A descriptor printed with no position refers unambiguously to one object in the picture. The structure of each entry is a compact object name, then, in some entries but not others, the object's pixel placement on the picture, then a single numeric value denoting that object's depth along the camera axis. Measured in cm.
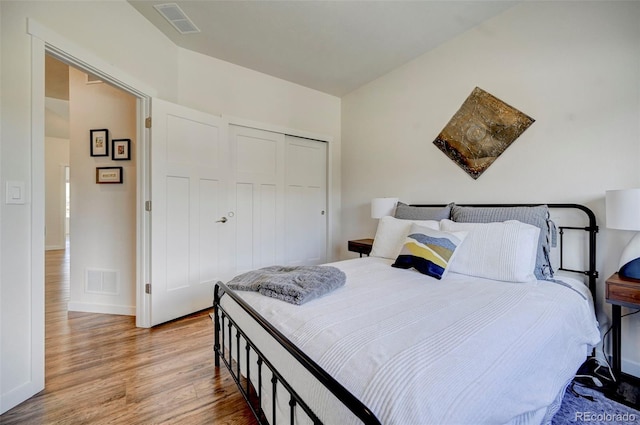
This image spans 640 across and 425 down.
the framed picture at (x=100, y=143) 281
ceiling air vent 225
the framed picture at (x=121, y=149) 279
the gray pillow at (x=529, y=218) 184
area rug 140
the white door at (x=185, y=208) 248
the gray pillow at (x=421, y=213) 242
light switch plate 146
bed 76
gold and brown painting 231
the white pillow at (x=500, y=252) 171
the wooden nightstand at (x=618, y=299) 145
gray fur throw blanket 134
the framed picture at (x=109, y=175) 280
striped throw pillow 181
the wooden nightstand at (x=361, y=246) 312
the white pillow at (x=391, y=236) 235
